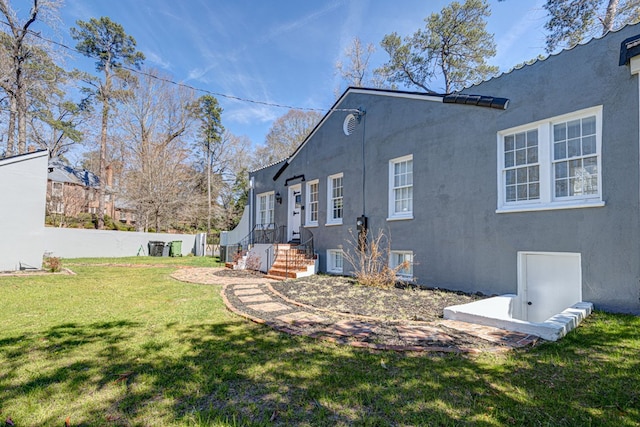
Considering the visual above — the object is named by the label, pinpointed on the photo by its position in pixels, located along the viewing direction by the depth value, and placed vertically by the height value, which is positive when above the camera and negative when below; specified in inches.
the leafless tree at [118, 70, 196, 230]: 902.4 +241.7
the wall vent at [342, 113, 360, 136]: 404.8 +143.7
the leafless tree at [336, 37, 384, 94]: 822.5 +444.9
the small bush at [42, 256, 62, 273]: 390.1 -52.6
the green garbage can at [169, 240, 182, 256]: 753.6 -53.1
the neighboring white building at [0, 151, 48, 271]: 384.2 +18.4
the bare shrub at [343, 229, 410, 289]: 310.3 -32.7
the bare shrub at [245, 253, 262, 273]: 451.5 -52.2
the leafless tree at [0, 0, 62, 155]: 629.6 +353.8
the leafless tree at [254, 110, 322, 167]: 1131.9 +360.4
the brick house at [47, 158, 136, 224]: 837.8 +93.3
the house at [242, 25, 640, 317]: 201.0 +46.3
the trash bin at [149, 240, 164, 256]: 724.0 -51.8
